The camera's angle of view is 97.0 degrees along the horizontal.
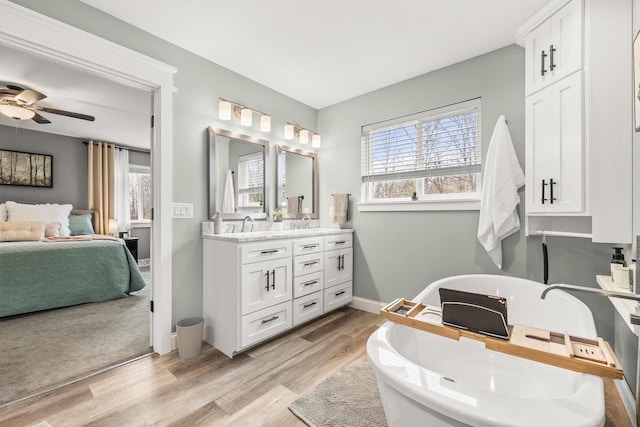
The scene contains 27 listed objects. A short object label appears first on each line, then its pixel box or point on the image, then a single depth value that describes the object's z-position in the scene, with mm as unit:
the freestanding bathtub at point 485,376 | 723
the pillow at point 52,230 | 4309
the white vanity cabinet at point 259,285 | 2170
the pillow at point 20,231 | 3928
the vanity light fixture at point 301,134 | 3221
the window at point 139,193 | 6027
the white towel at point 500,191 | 2213
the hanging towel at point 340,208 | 3348
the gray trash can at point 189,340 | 2162
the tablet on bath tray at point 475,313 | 1162
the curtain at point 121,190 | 5617
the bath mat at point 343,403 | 1515
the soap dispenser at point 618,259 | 1564
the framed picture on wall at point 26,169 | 4609
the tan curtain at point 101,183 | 5281
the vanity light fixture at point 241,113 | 2607
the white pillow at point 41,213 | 4363
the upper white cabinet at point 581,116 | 1584
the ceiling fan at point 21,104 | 3119
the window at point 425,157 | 2623
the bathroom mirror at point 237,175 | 2576
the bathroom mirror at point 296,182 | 3203
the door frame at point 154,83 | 1747
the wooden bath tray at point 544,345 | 923
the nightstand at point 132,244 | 4939
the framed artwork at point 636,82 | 1359
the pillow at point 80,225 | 4746
